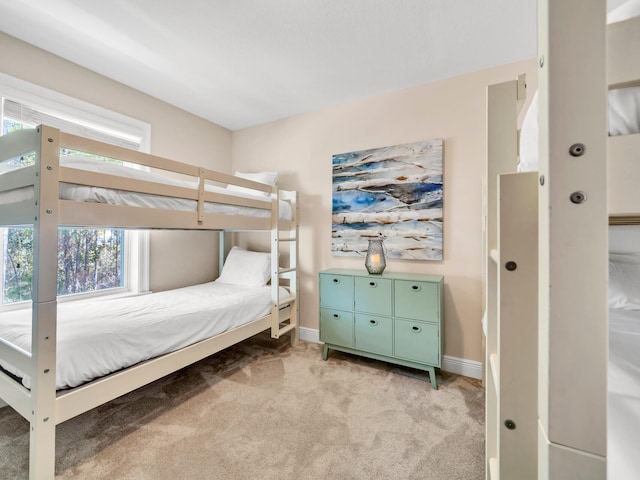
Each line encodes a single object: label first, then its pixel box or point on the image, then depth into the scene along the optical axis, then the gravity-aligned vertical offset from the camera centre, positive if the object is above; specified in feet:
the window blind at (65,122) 6.09 +2.89
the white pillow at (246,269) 9.15 -0.88
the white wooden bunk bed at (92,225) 3.72 -0.23
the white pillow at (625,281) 4.45 -0.64
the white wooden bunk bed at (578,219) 1.14 +0.10
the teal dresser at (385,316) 6.59 -1.86
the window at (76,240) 6.14 +0.07
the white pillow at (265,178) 9.54 +2.22
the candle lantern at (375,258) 7.50 -0.42
